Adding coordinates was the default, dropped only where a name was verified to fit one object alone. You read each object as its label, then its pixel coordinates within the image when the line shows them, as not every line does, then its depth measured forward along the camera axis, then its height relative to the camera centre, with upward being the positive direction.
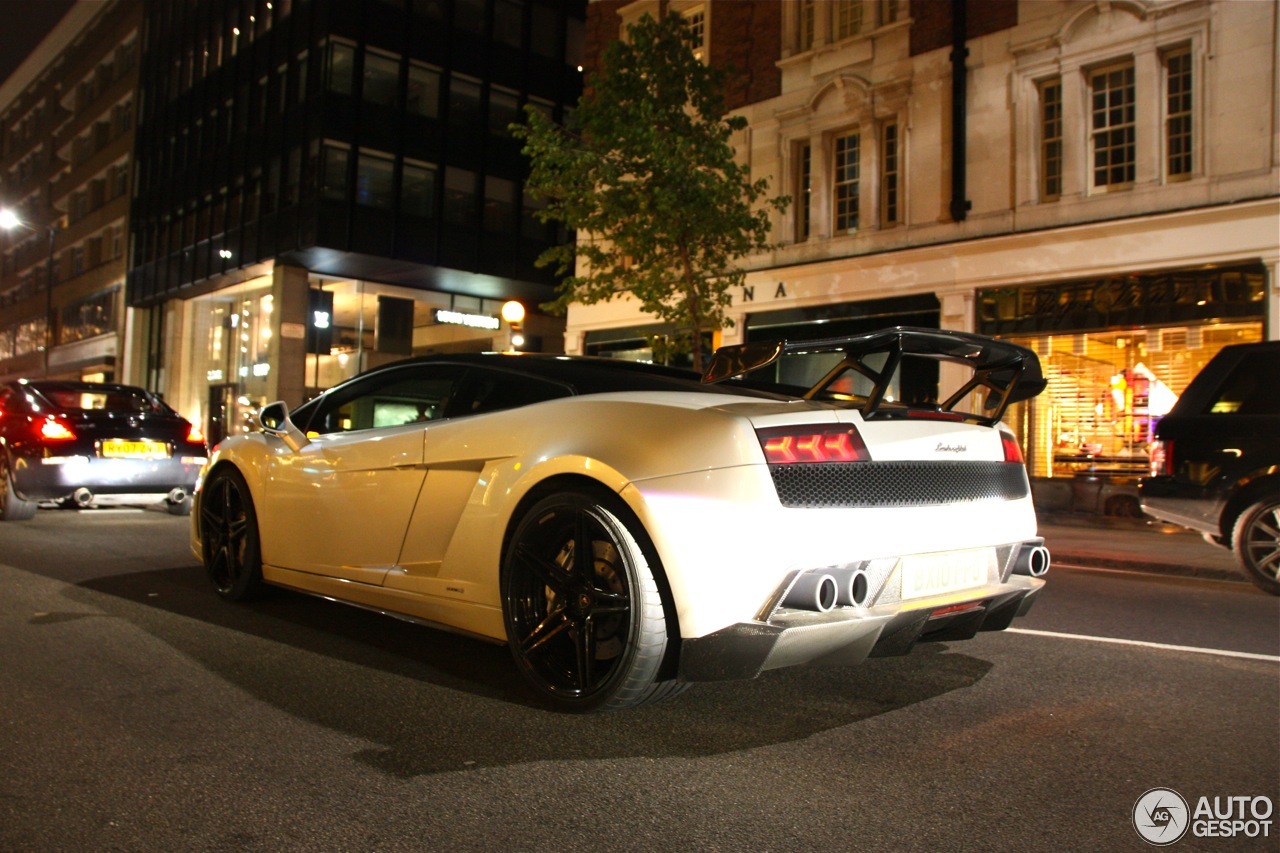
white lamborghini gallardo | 2.82 -0.22
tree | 15.73 +4.79
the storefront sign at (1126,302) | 13.82 +2.55
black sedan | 9.23 -0.06
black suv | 6.65 +0.01
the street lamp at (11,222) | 25.96 +6.37
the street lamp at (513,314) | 13.40 +2.00
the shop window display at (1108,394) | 14.28 +1.06
